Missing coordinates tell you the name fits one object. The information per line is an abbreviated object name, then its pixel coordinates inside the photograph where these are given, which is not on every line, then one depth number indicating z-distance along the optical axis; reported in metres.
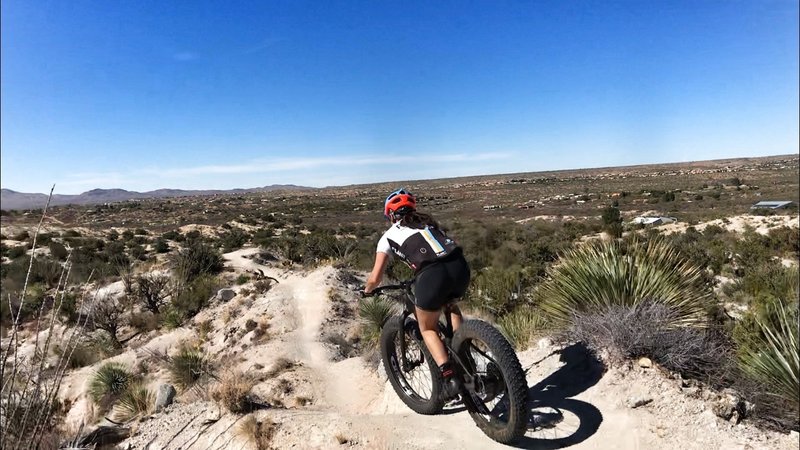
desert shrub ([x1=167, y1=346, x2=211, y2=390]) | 9.50
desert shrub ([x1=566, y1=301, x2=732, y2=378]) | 4.62
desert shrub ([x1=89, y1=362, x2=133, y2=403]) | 9.45
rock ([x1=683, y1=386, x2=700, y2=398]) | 4.29
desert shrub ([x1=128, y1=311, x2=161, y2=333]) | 14.63
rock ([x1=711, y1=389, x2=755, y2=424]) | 4.06
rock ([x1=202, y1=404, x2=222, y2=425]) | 5.37
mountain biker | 3.71
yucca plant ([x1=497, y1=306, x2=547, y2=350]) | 6.86
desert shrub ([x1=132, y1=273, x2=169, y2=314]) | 15.77
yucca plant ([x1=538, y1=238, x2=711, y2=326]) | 5.87
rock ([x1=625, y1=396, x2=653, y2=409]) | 4.32
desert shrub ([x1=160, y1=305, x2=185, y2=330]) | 14.18
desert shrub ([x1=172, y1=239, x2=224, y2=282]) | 18.14
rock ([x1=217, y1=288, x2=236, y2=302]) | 15.48
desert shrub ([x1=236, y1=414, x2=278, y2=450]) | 4.64
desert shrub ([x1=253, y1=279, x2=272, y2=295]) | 15.18
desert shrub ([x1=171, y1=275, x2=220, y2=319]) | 14.92
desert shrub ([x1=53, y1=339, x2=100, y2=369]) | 12.13
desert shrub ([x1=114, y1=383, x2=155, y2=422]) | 7.77
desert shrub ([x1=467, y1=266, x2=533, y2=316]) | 11.77
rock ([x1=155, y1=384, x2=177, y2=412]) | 7.13
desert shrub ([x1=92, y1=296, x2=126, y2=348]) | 13.74
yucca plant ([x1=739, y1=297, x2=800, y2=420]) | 3.90
